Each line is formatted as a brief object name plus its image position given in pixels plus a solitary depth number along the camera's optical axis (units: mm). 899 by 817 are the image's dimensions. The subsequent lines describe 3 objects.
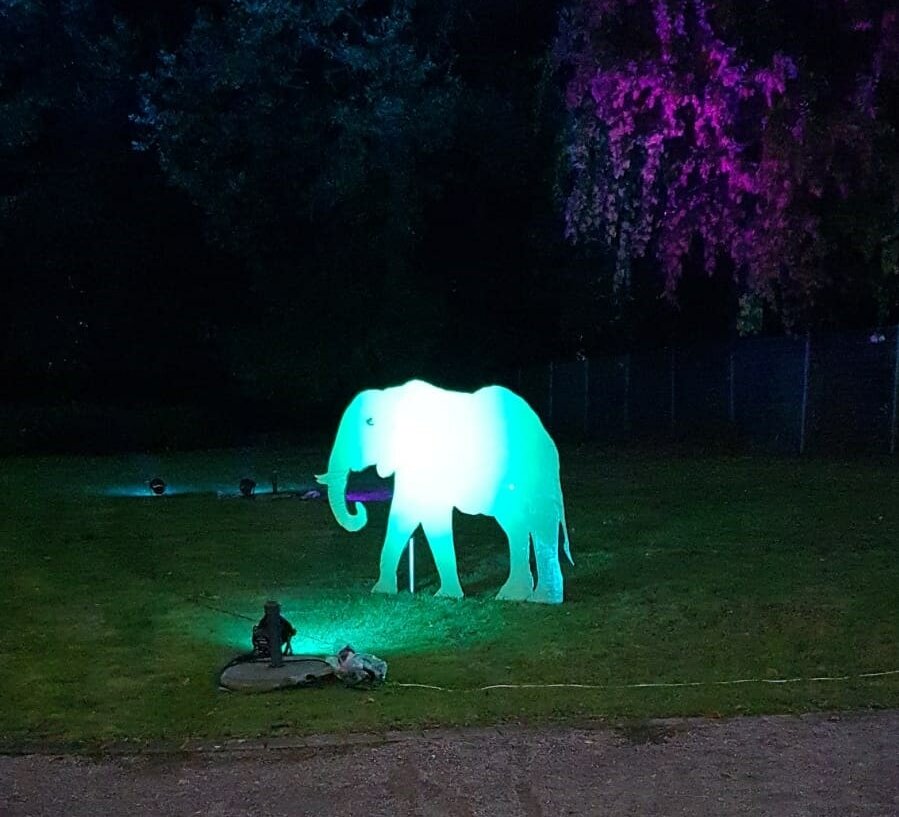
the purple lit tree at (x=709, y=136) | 12484
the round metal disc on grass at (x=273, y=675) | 6758
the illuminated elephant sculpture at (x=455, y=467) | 9164
